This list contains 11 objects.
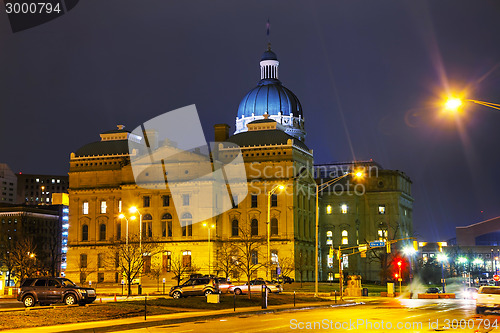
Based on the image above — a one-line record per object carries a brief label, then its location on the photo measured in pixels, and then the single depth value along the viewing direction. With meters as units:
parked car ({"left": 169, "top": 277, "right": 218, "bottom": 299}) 63.31
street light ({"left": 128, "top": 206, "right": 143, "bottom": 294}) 80.49
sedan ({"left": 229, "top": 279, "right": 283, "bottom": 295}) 69.69
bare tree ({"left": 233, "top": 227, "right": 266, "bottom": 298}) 109.31
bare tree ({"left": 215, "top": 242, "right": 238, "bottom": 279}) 106.56
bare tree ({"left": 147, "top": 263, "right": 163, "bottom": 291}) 104.97
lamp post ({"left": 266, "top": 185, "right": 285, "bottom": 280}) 61.20
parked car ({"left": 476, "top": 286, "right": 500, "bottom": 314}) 41.66
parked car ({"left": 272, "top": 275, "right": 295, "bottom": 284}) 93.72
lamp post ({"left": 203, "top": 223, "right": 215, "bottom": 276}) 115.19
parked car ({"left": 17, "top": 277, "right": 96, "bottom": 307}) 46.66
